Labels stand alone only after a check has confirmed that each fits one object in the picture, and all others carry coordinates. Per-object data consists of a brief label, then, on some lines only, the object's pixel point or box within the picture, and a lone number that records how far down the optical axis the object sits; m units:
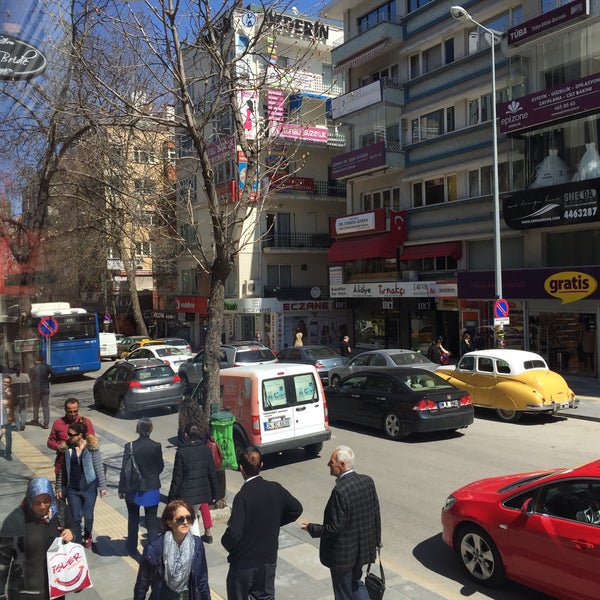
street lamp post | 18.70
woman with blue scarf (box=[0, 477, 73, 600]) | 4.15
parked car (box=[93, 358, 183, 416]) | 16.20
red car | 5.04
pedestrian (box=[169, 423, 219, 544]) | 6.61
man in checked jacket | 4.74
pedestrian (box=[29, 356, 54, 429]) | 6.28
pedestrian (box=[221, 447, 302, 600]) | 4.62
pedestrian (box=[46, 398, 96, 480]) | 7.57
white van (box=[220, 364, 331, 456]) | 10.20
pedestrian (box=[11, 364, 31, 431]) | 5.20
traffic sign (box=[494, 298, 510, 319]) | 17.81
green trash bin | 8.48
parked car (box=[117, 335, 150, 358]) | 31.83
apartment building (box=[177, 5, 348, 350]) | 34.16
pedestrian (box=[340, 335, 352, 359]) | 22.58
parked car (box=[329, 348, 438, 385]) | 17.30
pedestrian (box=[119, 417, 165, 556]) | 6.80
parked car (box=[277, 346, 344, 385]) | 19.19
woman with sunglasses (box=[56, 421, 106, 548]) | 6.84
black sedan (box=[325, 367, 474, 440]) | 11.99
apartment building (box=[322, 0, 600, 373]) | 19.72
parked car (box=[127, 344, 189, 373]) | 22.61
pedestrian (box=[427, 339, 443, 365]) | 19.08
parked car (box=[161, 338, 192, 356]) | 29.26
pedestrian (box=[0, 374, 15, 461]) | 5.02
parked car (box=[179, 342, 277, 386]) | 18.64
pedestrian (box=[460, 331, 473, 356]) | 19.59
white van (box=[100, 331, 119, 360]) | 30.09
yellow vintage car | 13.60
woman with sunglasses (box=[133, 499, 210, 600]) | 4.04
